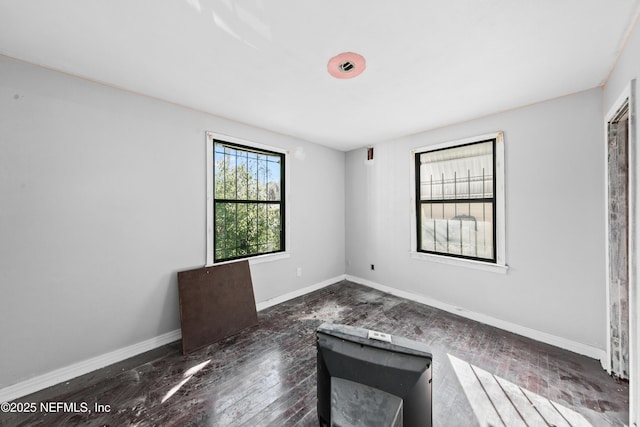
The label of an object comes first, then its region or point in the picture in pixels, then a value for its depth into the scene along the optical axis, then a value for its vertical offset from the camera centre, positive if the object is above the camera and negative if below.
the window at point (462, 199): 2.95 +0.20
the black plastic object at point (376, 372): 0.95 -0.65
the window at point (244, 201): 3.00 +0.19
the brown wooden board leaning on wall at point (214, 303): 2.53 -1.00
